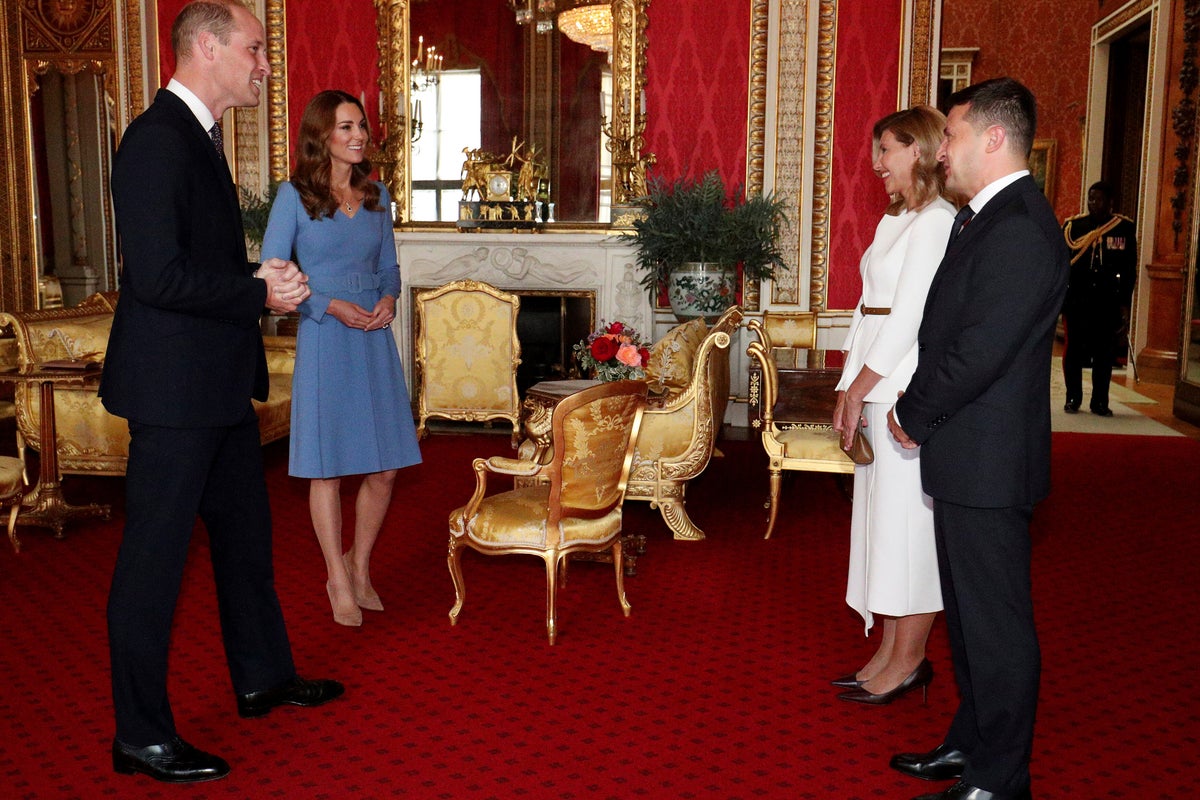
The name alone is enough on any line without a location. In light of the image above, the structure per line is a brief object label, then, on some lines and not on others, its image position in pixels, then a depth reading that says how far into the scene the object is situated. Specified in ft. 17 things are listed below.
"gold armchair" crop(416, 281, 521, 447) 25.14
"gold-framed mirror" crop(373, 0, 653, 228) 26.71
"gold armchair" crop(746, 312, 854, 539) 16.88
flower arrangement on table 15.83
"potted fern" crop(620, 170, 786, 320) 24.48
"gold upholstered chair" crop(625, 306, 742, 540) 17.02
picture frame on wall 51.93
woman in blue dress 12.01
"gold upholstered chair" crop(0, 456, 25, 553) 15.62
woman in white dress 9.94
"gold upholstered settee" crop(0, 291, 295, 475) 18.40
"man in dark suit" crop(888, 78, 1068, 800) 7.82
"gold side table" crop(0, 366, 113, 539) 17.02
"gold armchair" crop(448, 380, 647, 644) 12.33
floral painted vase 24.38
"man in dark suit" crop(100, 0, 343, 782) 8.53
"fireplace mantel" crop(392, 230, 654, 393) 26.35
